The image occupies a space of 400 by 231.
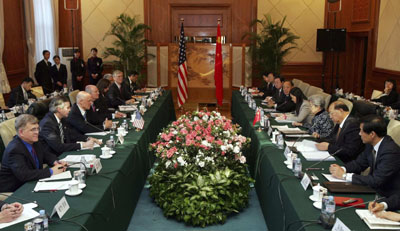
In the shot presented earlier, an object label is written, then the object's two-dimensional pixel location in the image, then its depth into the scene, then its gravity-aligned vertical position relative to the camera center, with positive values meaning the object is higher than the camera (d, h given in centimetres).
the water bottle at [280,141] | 413 -93
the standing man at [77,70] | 1046 -55
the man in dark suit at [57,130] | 393 -81
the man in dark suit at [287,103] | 637 -83
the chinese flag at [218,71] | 1031 -55
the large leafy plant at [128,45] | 1066 +11
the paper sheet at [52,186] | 288 -99
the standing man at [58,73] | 966 -59
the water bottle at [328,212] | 233 -94
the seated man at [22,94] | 680 -78
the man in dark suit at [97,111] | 527 -86
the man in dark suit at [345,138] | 387 -84
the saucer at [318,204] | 259 -100
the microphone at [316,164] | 337 -98
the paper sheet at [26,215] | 234 -100
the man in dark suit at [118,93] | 700 -78
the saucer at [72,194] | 278 -99
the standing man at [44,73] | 927 -56
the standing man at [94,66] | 1066 -45
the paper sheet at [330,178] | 306 -98
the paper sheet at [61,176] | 309 -99
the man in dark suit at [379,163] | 287 -81
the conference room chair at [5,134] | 389 -83
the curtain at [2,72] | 784 -46
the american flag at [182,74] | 1013 -61
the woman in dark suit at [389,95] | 712 -79
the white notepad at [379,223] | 228 -98
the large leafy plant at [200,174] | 386 -125
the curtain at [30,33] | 920 +37
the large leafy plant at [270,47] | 1052 +8
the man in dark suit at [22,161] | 305 -87
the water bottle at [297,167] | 321 -93
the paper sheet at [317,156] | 365 -97
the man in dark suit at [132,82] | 830 -69
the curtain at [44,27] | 982 +54
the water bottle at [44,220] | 222 -95
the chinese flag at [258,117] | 511 -85
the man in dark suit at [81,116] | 470 -78
